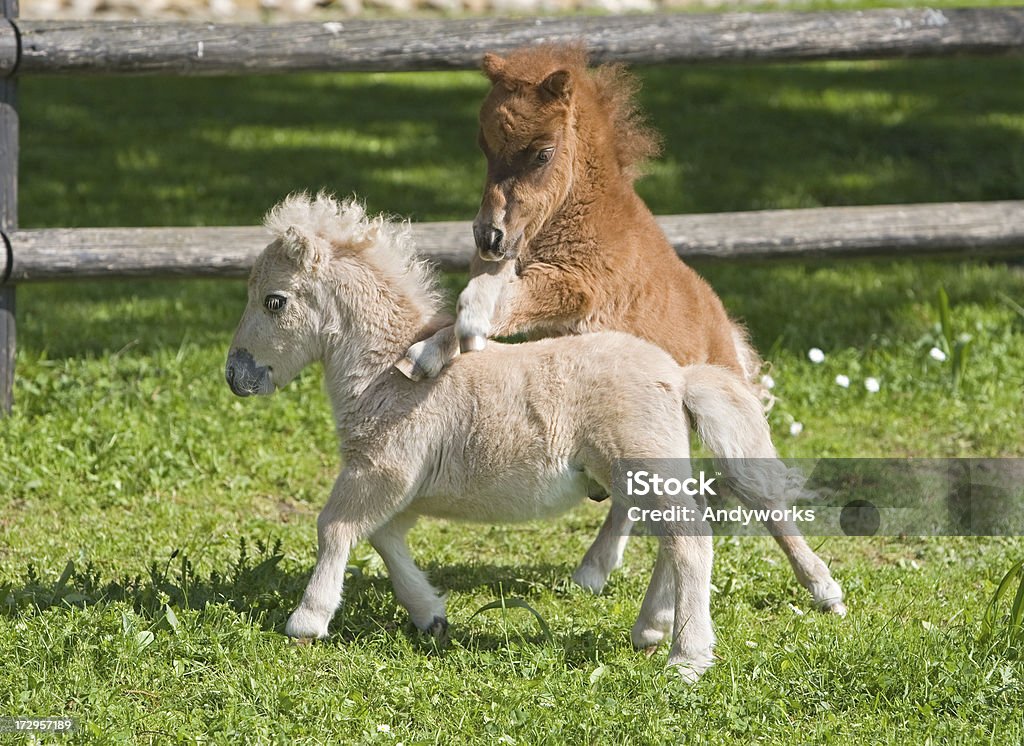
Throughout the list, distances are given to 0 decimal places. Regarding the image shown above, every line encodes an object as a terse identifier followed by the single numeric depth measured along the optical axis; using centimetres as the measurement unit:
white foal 875
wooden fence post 1395
